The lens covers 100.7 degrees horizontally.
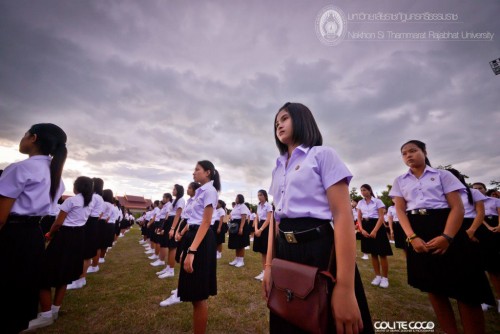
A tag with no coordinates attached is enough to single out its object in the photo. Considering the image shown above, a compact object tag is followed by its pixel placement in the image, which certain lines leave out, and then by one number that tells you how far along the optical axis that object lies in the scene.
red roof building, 68.35
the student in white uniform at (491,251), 4.33
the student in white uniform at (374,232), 5.92
